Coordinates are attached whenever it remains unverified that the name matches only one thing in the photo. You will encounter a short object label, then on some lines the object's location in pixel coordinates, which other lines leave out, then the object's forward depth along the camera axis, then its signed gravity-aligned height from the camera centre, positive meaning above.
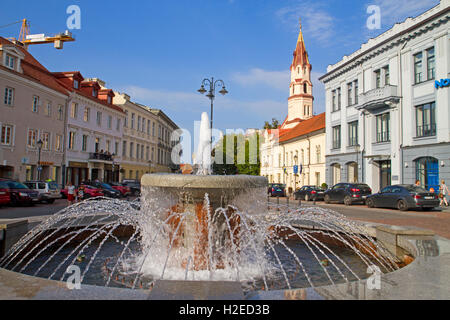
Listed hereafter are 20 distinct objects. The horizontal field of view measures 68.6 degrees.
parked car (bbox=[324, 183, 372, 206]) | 23.80 -0.87
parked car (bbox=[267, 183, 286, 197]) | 37.25 -1.07
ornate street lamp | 21.06 +5.78
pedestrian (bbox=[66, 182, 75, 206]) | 19.53 -0.99
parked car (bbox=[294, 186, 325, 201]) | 28.92 -1.14
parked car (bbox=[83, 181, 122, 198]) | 27.41 -1.04
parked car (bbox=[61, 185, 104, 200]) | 26.81 -1.27
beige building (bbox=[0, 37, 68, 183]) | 27.56 +5.36
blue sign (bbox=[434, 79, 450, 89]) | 23.42 +7.13
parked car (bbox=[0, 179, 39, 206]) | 19.78 -1.11
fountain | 5.40 -1.42
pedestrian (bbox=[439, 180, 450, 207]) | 22.32 -0.63
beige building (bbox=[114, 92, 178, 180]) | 49.44 +6.49
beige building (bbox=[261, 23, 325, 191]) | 47.25 +6.91
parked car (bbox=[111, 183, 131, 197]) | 31.20 -1.16
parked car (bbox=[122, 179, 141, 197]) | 33.78 -0.83
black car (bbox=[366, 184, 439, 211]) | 18.66 -0.94
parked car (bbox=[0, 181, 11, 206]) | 18.70 -1.21
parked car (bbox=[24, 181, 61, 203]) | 22.77 -0.97
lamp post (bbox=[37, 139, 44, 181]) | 26.83 +0.75
